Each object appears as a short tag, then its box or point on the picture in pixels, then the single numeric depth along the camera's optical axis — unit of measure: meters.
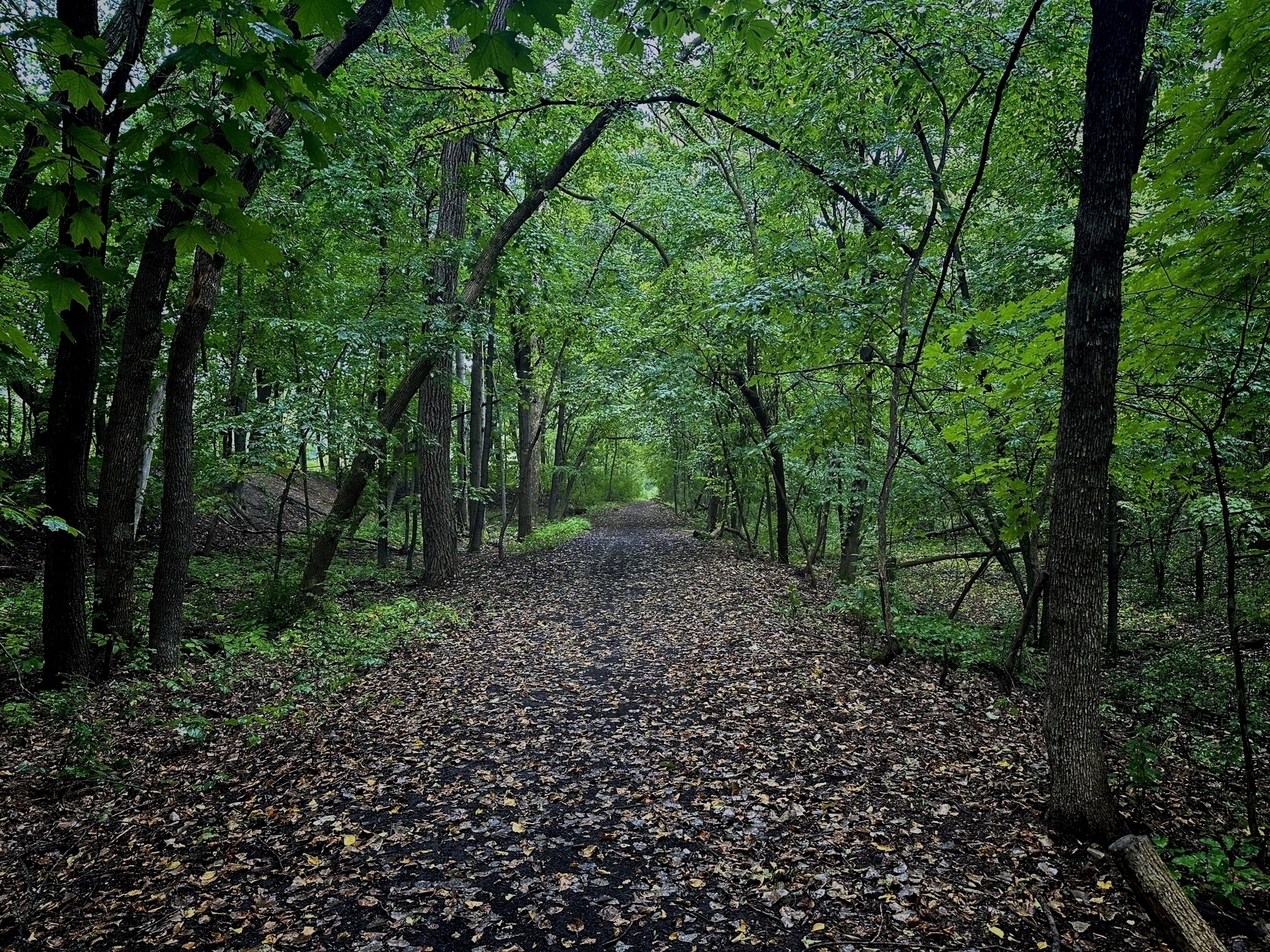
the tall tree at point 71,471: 4.93
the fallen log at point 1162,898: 2.85
